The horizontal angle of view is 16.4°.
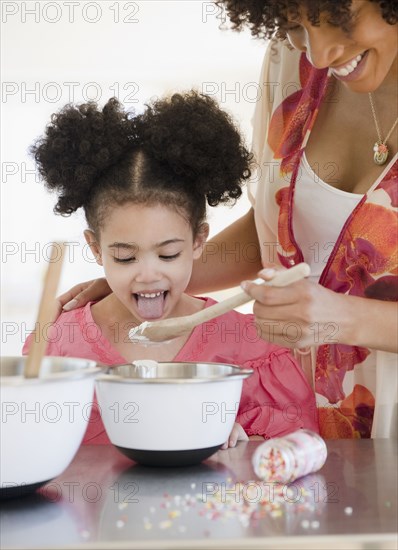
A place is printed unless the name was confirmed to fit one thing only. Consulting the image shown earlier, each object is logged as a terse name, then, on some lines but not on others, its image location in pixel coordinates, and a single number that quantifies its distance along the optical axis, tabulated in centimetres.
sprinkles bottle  158
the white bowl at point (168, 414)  159
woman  180
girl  206
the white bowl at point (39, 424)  147
